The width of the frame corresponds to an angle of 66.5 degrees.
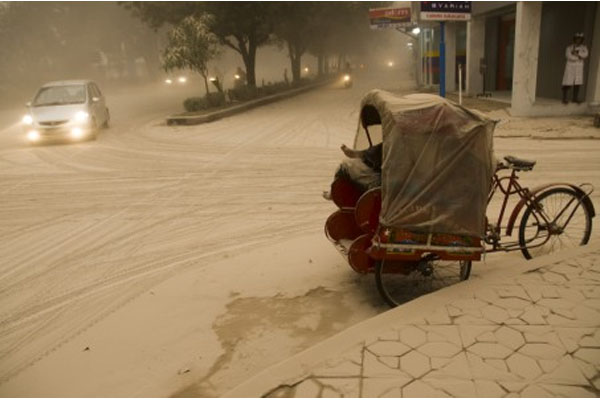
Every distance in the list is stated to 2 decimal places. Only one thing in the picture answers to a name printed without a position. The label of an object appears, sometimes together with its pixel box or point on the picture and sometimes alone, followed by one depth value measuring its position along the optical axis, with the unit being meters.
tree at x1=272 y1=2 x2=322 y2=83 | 24.84
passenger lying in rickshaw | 4.56
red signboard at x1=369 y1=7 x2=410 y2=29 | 25.30
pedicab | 3.96
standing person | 13.11
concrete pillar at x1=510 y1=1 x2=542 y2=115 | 13.73
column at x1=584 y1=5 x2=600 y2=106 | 13.16
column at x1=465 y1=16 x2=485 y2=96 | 19.56
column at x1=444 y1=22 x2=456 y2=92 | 24.12
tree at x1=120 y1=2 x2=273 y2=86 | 21.34
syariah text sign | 12.05
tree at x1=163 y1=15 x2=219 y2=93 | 18.72
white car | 13.47
